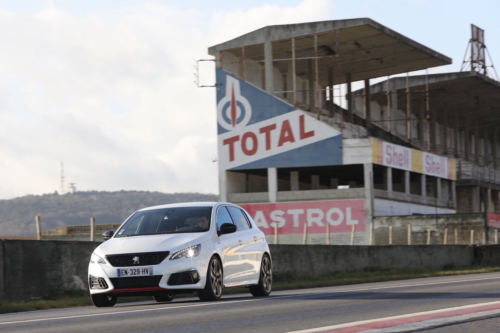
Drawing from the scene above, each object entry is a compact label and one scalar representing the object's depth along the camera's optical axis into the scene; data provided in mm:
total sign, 62344
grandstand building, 61594
